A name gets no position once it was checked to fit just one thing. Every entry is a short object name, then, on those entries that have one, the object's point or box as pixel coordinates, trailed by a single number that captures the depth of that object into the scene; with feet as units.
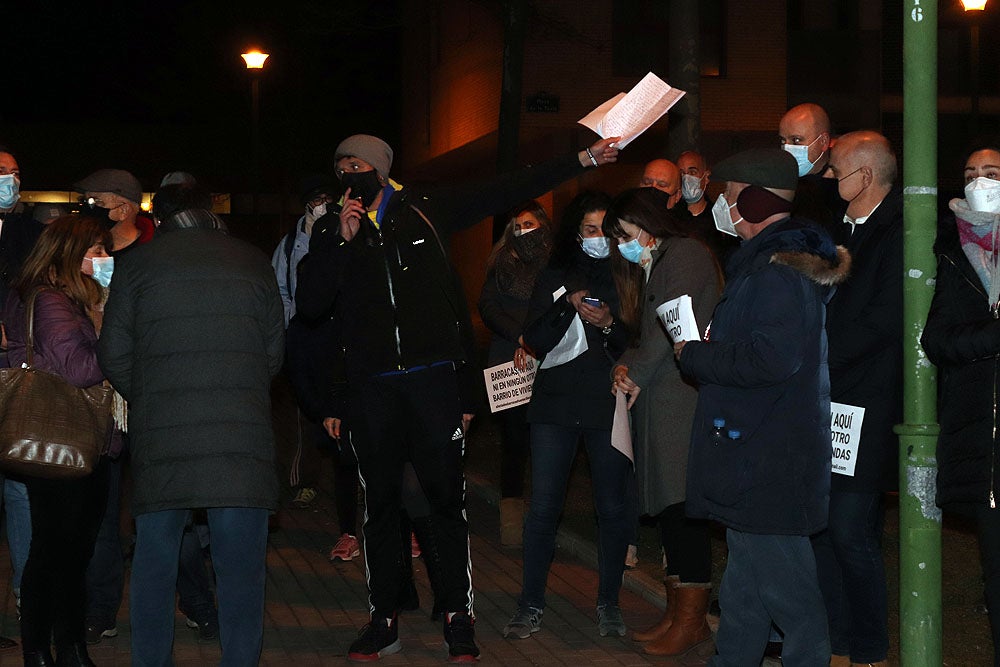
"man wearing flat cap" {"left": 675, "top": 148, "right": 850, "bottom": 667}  17.15
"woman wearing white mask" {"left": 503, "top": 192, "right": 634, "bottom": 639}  23.41
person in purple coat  19.70
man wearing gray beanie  22.07
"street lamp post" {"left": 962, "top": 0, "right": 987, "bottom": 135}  73.92
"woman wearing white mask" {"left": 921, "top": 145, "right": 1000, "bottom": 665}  16.93
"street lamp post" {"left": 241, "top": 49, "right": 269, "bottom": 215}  78.07
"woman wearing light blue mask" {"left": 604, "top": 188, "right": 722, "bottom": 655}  21.76
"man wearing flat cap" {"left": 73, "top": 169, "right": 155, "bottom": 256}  23.41
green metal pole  16.53
